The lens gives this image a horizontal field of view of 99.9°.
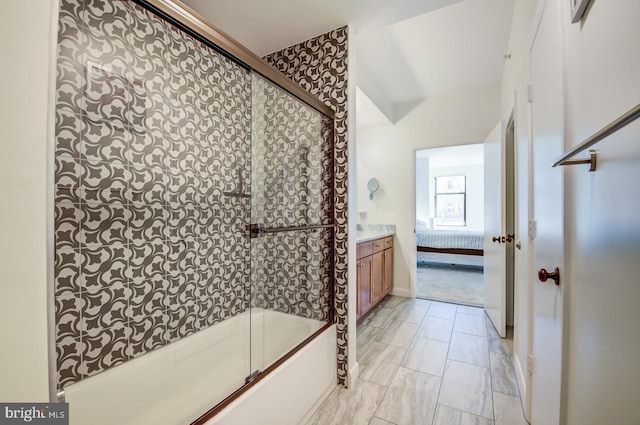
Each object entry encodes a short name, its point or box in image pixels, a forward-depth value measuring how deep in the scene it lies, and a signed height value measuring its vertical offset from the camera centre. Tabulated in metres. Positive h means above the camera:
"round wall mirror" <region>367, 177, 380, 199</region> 3.87 +0.40
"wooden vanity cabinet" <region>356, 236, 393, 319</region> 2.72 -0.68
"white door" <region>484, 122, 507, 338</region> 2.42 -0.17
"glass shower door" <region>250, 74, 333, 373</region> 1.72 -0.03
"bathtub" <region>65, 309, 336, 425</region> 1.25 -0.91
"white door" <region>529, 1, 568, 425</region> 0.99 +0.00
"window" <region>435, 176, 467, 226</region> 7.70 +0.37
